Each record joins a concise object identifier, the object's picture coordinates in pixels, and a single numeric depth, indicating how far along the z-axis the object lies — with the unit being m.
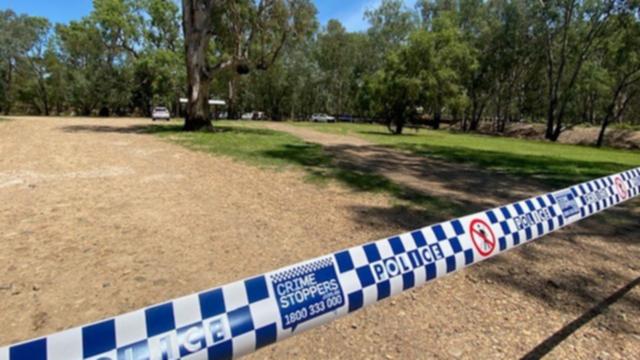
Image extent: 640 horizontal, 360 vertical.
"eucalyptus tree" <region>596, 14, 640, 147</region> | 26.34
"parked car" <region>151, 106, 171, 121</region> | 31.50
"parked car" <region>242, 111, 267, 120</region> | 57.62
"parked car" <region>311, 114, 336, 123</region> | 53.28
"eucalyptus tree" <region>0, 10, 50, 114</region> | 30.78
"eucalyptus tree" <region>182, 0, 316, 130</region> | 16.41
